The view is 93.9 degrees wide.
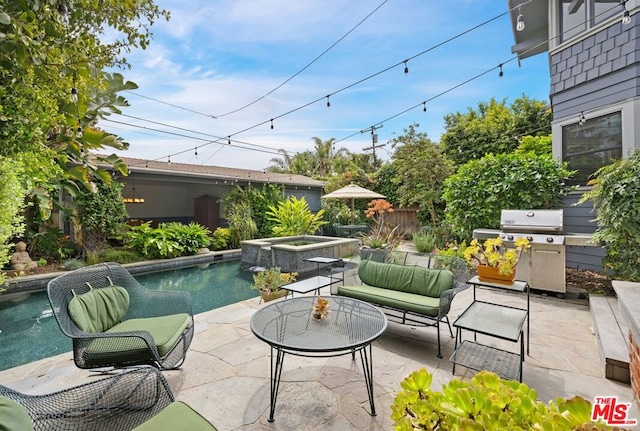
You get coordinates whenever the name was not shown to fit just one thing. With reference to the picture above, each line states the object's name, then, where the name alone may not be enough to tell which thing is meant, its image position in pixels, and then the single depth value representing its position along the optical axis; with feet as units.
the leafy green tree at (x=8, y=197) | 9.77
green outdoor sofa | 10.23
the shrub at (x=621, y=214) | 12.79
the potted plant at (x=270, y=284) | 16.46
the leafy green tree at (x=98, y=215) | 28.84
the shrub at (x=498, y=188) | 18.22
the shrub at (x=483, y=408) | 2.22
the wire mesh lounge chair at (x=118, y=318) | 7.56
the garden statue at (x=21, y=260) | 24.48
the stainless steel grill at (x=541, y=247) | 15.11
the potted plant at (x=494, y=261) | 10.39
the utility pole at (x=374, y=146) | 60.64
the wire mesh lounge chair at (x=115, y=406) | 4.99
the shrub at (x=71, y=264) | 25.76
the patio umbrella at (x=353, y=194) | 29.01
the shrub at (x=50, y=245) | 27.43
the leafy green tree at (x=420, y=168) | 31.91
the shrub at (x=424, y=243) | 25.12
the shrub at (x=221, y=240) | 36.81
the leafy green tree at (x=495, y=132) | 41.78
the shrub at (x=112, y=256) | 27.58
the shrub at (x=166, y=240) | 30.66
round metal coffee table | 7.24
